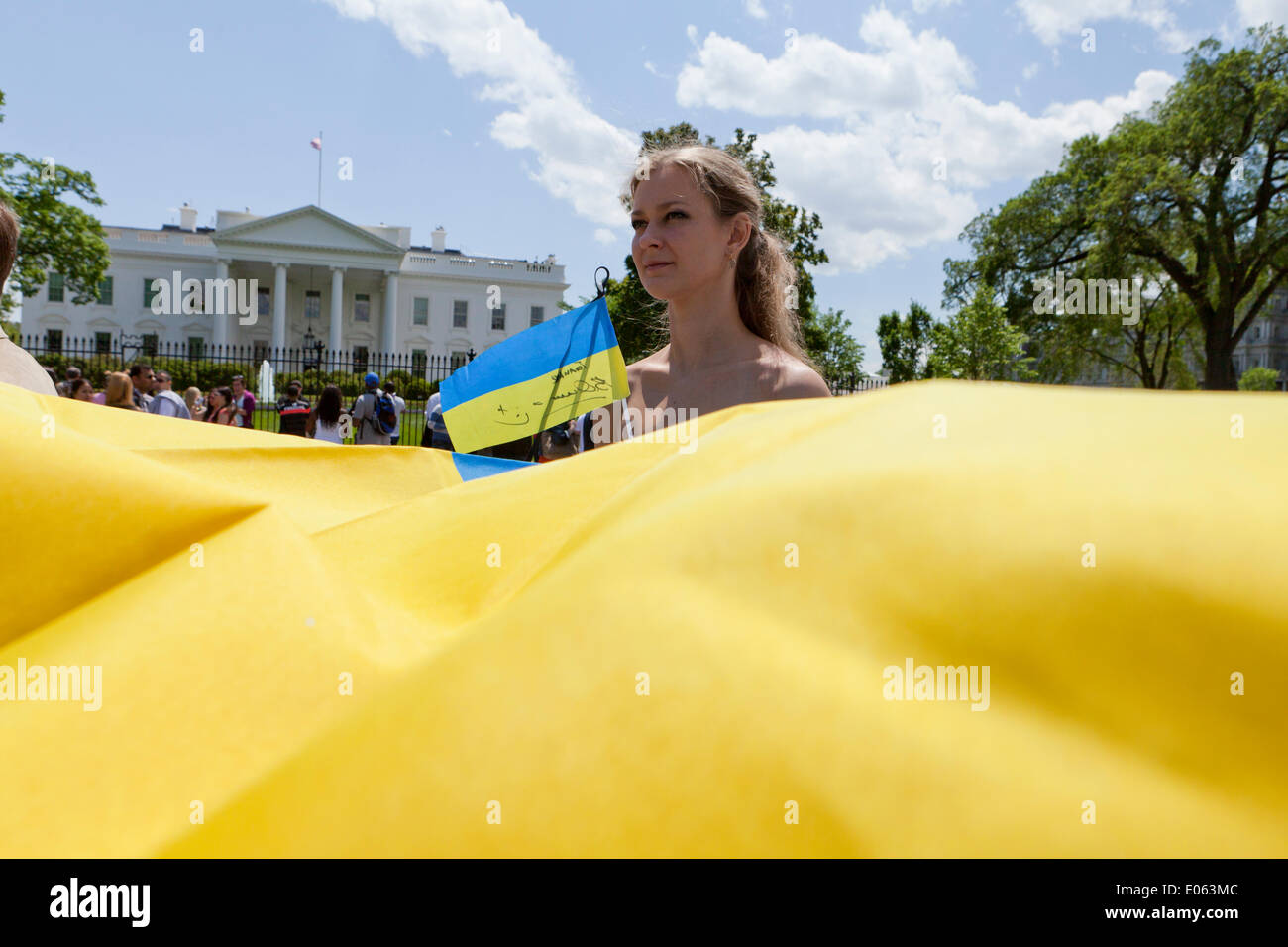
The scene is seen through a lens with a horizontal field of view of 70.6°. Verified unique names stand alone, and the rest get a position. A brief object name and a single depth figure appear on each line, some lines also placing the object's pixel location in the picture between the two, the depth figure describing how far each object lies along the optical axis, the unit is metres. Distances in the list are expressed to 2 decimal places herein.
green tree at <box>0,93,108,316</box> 27.88
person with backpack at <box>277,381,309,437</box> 11.79
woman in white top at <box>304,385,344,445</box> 10.47
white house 62.53
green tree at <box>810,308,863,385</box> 38.16
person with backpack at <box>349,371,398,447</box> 12.52
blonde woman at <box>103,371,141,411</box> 8.57
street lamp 59.17
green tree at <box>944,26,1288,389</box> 27.16
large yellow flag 0.61
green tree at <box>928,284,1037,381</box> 30.62
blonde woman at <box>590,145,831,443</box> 2.28
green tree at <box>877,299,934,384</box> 43.31
